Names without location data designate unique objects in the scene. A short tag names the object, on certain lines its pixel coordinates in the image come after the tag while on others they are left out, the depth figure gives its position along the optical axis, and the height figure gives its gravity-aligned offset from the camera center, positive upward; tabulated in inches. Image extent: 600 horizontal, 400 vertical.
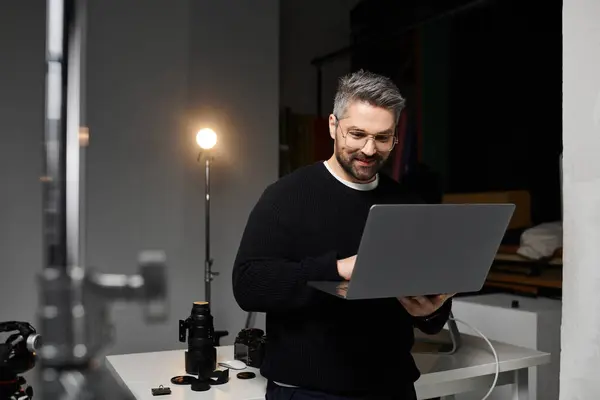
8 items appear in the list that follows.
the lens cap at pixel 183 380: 64.7 -19.7
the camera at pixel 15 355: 71.2 -18.9
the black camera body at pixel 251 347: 70.3 -17.6
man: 51.6 -6.8
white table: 62.4 -20.2
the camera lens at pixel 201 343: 65.7 -15.9
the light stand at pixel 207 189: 138.9 +1.9
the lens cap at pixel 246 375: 67.2 -19.8
